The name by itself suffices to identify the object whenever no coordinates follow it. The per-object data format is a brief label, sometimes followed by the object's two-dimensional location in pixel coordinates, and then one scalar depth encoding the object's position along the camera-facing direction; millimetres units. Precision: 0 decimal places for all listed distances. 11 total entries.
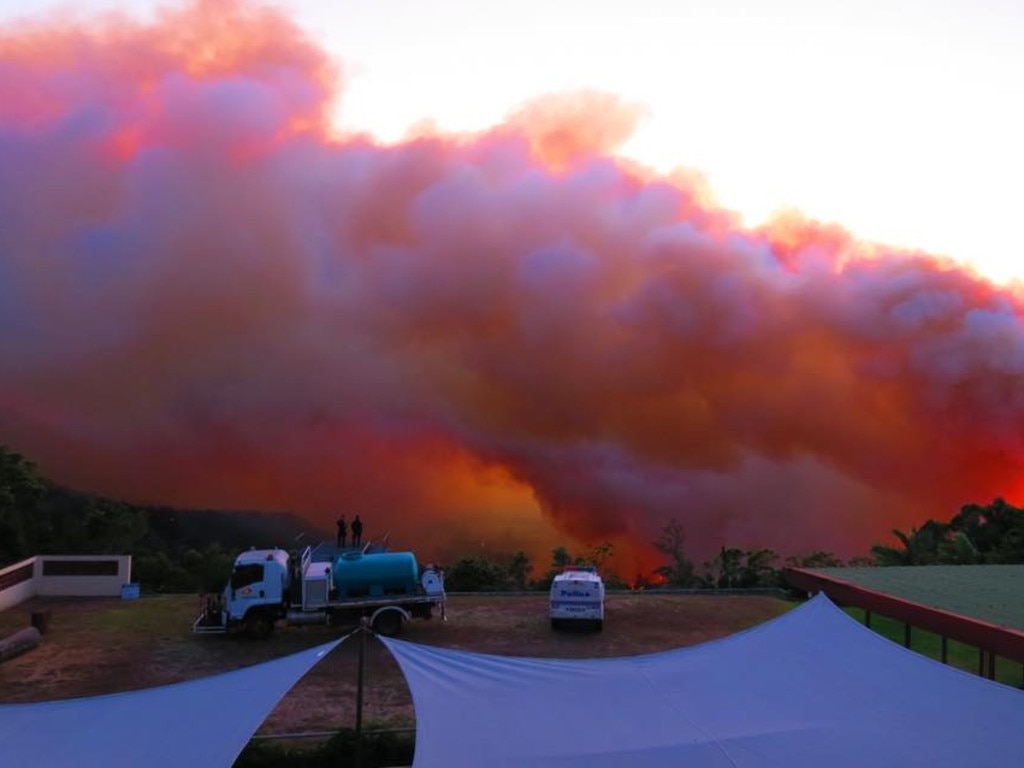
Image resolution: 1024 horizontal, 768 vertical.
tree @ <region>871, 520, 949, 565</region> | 33062
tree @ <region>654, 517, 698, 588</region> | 37812
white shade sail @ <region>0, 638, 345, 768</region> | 8219
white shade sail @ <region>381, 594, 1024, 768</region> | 8102
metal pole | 9998
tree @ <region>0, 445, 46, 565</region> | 35906
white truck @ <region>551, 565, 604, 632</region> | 23688
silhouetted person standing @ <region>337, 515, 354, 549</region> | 28391
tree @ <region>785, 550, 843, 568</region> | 36906
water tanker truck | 22781
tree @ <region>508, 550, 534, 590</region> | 35594
